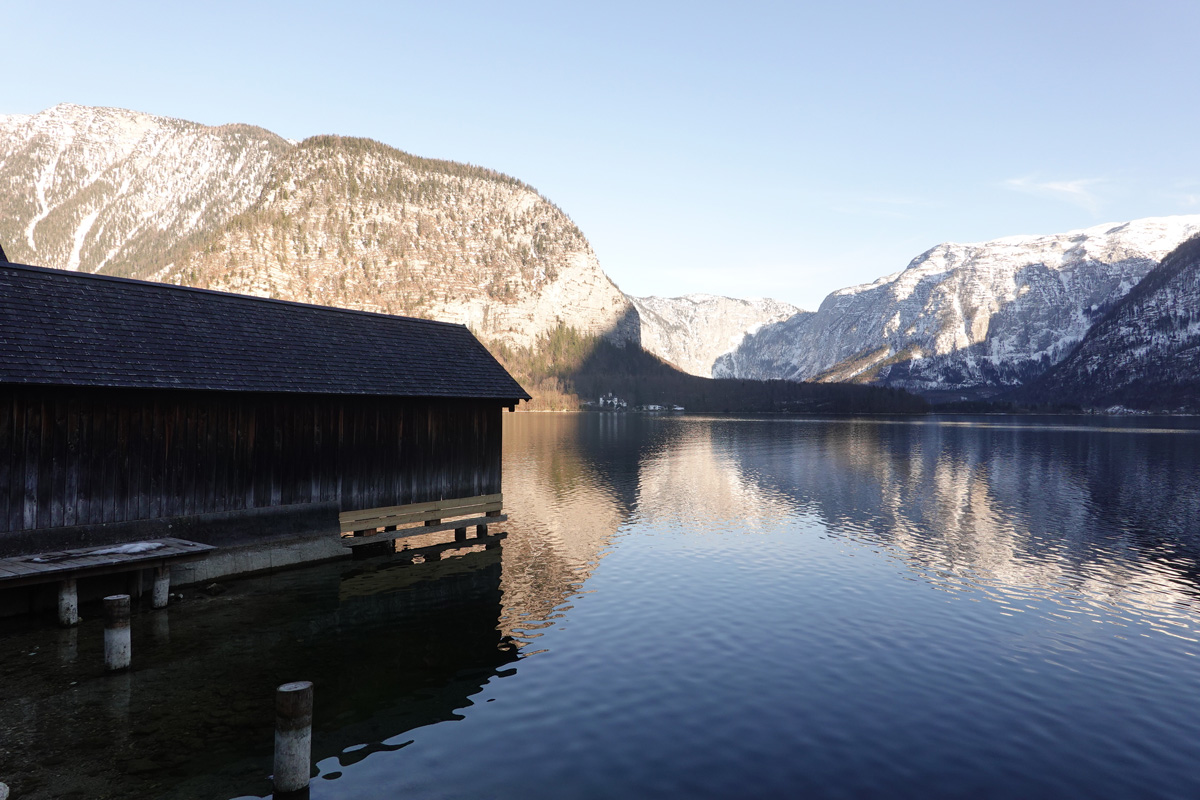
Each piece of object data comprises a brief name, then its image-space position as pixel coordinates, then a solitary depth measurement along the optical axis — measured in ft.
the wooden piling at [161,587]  59.00
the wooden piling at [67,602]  53.21
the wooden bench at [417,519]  80.18
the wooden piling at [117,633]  44.62
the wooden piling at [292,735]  31.37
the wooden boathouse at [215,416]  56.44
